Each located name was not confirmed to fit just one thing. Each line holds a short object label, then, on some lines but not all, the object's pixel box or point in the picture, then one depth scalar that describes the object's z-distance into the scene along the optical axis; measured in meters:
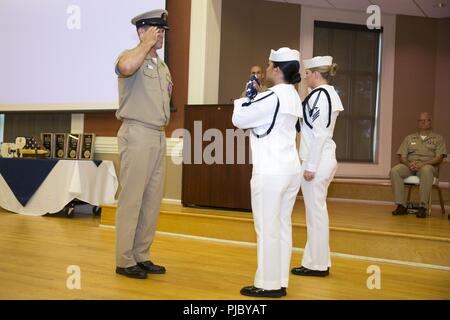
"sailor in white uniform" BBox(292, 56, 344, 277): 3.54
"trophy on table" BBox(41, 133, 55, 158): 6.45
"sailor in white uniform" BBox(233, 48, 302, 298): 2.81
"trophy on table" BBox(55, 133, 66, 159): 6.41
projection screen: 6.23
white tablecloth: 5.79
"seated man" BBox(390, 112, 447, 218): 5.73
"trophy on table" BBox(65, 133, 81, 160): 6.38
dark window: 8.46
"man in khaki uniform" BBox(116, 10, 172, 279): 3.25
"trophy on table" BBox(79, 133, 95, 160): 6.36
